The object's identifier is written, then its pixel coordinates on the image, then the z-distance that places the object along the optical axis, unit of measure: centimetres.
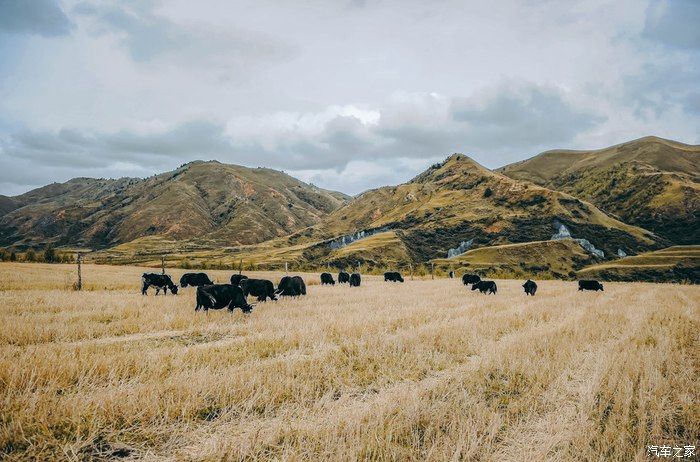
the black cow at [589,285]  3156
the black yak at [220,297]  1569
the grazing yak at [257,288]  2047
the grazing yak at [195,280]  2952
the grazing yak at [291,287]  2278
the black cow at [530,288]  2677
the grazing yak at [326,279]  3783
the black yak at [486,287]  2781
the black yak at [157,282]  2288
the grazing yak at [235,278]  2731
